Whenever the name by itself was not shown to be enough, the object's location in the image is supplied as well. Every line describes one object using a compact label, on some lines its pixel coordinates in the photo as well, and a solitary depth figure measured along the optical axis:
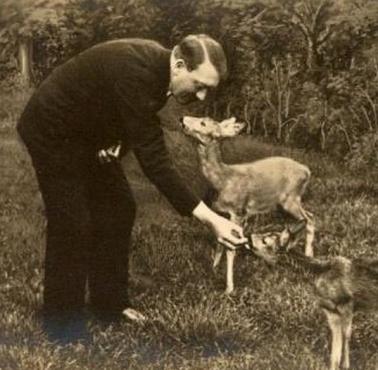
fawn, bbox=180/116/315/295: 4.86
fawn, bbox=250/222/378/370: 4.64
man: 4.53
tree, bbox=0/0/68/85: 5.11
